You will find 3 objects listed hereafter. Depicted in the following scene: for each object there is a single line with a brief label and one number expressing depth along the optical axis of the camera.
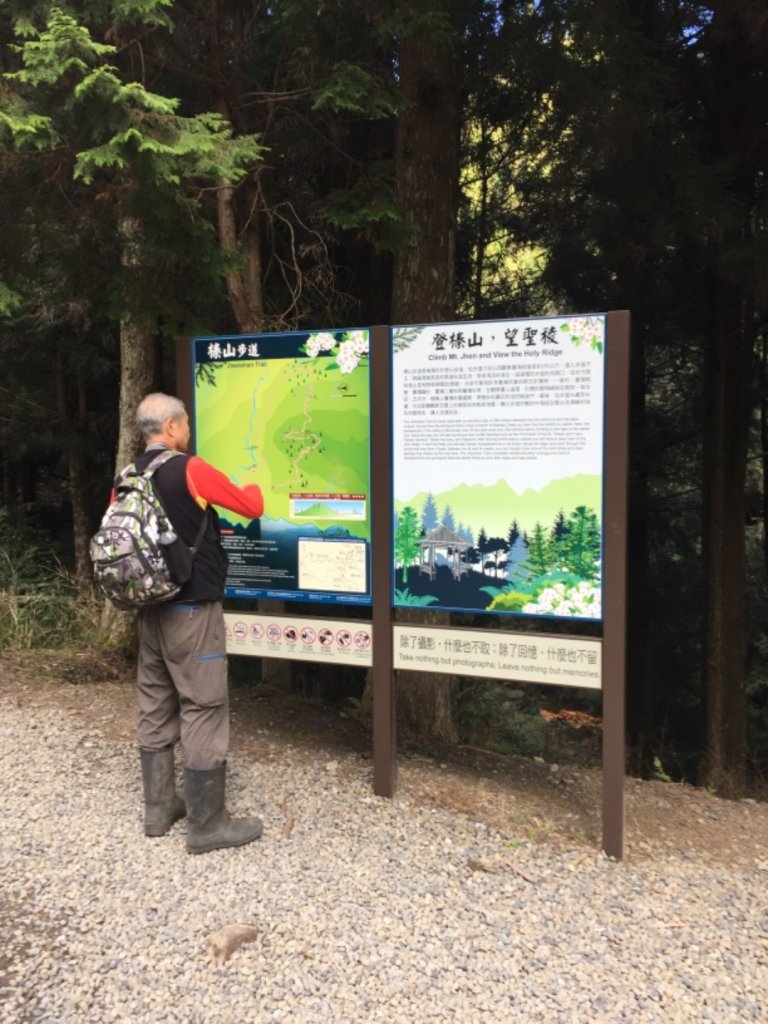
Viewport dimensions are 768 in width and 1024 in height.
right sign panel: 3.78
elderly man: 3.60
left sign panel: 4.34
